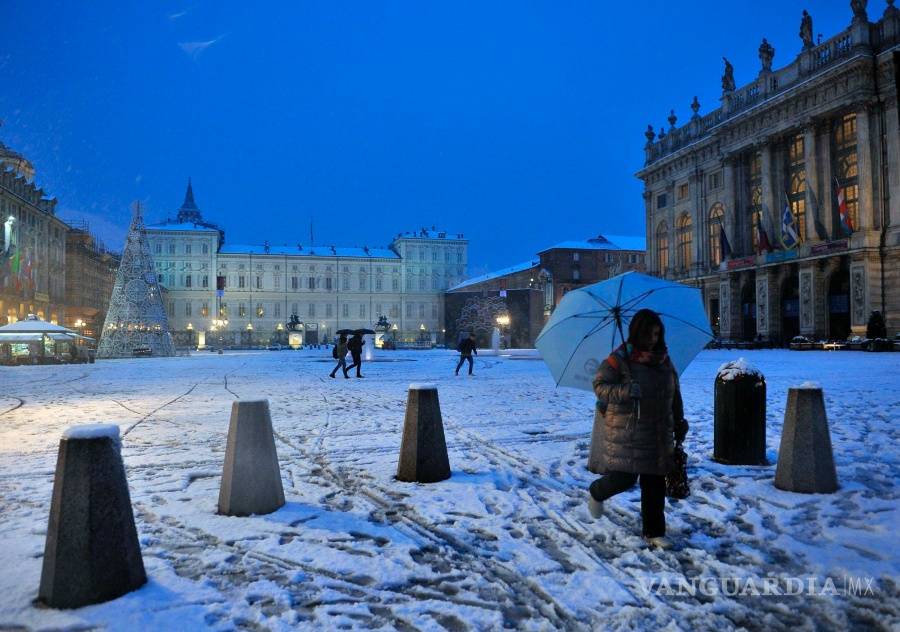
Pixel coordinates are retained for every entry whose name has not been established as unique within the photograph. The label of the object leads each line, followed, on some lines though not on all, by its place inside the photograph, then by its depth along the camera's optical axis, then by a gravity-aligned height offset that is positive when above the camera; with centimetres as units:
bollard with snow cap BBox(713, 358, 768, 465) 627 -89
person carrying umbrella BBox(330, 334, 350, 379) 2000 -50
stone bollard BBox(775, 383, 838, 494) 528 -105
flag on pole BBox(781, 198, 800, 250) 3778 +673
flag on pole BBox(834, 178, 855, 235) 3394 +685
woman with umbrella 389 -46
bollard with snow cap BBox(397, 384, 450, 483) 587 -107
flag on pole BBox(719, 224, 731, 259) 4503 +681
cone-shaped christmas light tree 3612 +192
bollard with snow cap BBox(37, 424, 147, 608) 323 -105
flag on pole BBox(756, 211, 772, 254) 4125 +653
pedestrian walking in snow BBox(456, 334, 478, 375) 2059 -49
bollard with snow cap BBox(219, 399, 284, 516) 488 -107
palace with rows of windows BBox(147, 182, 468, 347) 9438 +893
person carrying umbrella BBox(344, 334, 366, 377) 2012 -39
